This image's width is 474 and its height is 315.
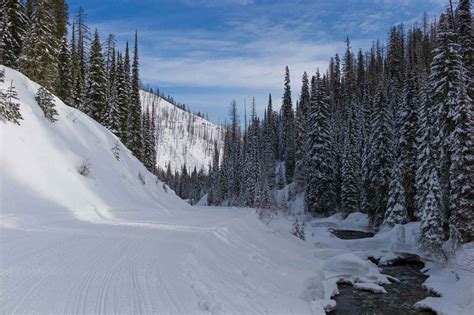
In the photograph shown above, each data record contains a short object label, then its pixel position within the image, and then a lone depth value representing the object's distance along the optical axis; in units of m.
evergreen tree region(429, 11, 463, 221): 21.25
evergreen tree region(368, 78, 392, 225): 34.47
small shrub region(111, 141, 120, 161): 23.32
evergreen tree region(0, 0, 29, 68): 30.91
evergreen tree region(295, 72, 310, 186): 59.23
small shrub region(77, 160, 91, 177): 17.06
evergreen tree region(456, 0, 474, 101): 24.05
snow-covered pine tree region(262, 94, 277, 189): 76.58
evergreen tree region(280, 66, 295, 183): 70.12
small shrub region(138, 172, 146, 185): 25.11
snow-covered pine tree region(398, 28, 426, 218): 29.98
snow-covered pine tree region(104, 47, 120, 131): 42.16
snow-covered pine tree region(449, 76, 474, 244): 19.27
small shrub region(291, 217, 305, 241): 23.17
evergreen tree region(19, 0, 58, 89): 29.95
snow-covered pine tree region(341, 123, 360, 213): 42.72
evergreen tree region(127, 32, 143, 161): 50.34
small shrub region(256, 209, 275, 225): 21.73
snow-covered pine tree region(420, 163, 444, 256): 19.61
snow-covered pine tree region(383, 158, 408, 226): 29.47
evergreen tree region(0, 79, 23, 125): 13.92
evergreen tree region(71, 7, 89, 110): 43.59
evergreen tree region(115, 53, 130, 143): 42.60
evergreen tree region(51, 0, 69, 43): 44.25
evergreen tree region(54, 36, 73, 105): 39.34
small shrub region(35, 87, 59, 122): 18.38
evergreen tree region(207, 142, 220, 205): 86.19
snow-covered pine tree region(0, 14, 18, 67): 30.55
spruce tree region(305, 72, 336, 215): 44.06
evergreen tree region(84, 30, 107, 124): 42.16
